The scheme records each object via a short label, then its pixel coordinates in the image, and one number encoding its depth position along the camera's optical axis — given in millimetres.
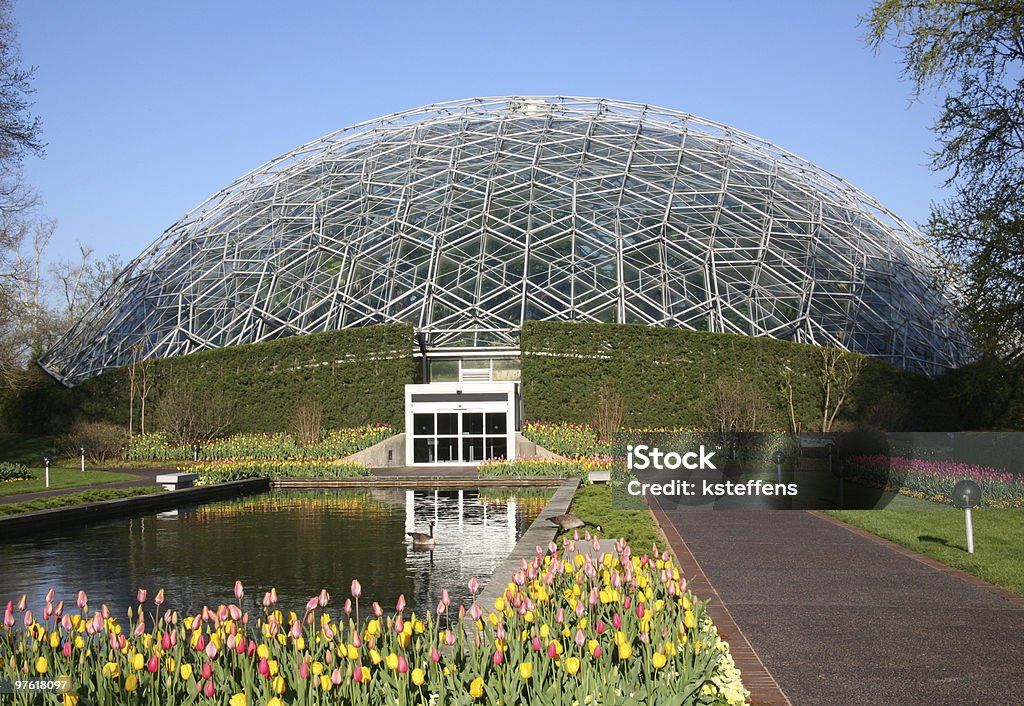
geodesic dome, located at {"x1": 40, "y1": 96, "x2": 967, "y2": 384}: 37188
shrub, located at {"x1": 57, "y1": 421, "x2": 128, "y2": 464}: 33719
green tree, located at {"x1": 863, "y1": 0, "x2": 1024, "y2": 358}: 15398
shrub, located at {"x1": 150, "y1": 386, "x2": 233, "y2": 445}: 34406
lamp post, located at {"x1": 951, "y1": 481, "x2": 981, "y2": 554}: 12961
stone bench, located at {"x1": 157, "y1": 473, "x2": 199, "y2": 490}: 22938
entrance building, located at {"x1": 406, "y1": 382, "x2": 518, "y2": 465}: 35062
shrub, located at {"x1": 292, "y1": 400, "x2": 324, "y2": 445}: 33750
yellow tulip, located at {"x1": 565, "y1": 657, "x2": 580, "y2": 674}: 4789
